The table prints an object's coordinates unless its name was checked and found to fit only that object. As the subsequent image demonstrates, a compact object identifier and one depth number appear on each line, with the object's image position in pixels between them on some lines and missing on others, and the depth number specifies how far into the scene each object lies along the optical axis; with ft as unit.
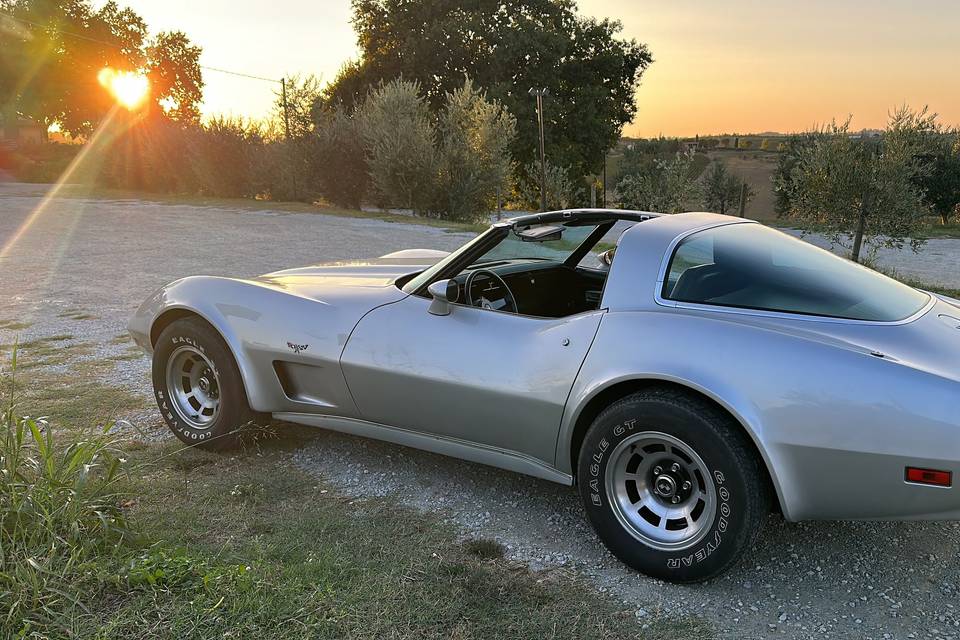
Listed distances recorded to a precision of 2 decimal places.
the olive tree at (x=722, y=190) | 128.98
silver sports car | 7.74
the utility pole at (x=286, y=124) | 89.66
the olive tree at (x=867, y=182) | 39.75
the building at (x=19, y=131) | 177.79
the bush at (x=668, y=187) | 73.20
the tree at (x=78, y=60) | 167.43
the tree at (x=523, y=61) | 122.83
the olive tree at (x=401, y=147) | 74.69
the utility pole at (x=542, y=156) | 81.15
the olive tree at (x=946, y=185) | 97.04
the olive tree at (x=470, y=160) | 75.61
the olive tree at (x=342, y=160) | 84.84
